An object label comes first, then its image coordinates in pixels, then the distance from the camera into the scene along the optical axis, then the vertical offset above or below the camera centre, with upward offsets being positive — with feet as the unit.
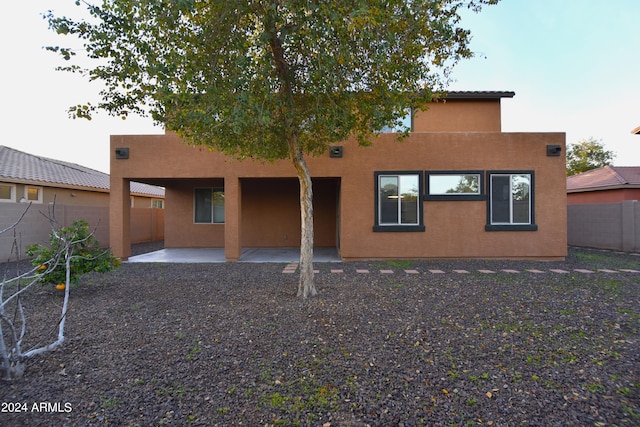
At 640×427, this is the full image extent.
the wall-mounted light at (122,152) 30.71 +6.26
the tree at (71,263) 15.44 -2.68
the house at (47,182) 39.50 +4.93
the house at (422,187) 30.78 +2.92
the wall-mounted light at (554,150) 30.53 +6.34
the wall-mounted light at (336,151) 30.68 +6.31
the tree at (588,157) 91.40 +17.18
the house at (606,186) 47.60 +4.73
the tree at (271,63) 14.53 +7.84
